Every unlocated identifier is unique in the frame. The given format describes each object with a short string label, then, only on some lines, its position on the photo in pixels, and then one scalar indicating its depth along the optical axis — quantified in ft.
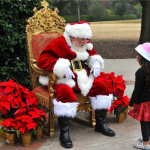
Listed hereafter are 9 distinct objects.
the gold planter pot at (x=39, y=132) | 9.94
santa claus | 9.49
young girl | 8.39
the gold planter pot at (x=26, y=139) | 9.37
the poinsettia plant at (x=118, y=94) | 11.40
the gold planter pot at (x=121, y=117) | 11.65
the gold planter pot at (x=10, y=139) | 9.43
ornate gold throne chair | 10.49
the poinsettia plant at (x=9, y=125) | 9.16
